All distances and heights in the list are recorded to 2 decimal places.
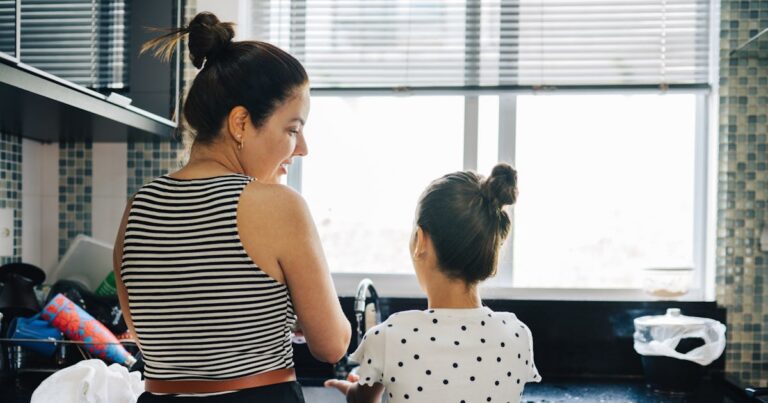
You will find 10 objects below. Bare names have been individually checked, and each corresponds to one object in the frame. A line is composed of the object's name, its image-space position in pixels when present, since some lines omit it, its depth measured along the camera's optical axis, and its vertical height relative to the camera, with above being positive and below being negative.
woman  0.79 -0.10
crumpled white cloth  1.14 -0.37
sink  1.63 -0.54
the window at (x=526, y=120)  2.00 +0.24
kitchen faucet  1.67 -0.31
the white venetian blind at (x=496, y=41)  2.00 +0.48
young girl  1.12 -0.25
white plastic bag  1.70 -0.40
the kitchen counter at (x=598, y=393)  1.64 -0.54
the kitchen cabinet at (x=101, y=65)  1.66 +0.37
